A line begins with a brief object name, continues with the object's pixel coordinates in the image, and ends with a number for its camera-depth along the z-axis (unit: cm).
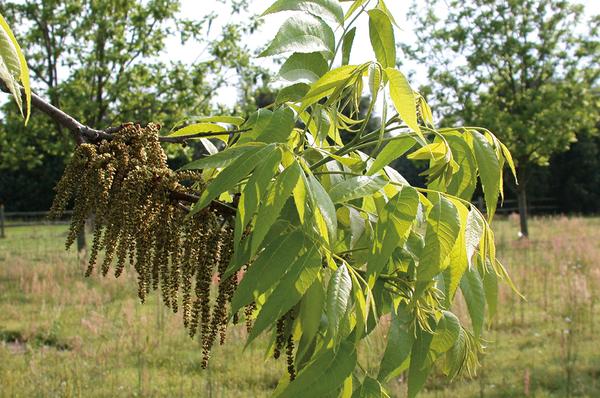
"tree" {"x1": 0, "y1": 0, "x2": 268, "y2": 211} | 1240
